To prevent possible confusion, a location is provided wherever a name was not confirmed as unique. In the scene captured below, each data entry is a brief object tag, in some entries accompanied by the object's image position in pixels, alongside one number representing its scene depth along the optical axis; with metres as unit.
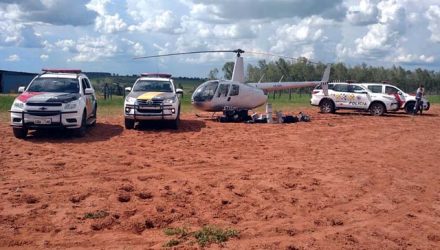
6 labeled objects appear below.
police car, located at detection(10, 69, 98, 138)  13.16
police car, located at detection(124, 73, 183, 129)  15.96
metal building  52.01
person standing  27.28
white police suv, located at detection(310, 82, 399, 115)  25.95
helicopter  20.84
